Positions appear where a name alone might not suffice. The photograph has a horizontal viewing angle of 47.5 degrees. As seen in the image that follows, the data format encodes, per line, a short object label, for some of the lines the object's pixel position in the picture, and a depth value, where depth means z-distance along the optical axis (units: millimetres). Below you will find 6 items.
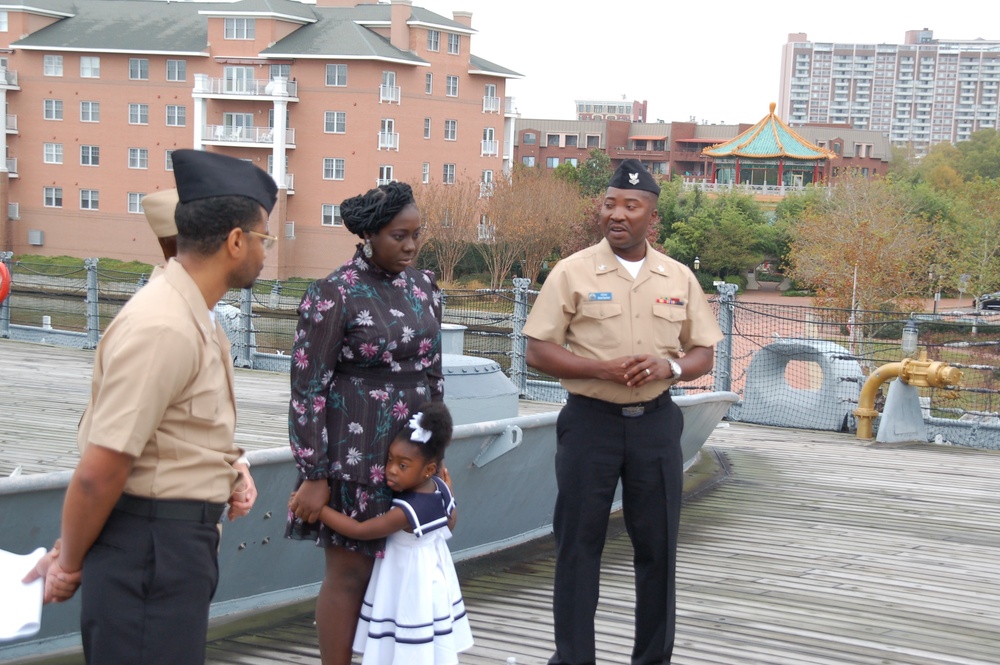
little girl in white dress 3371
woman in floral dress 3309
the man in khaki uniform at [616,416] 3852
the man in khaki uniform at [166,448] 2307
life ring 11206
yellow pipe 9391
